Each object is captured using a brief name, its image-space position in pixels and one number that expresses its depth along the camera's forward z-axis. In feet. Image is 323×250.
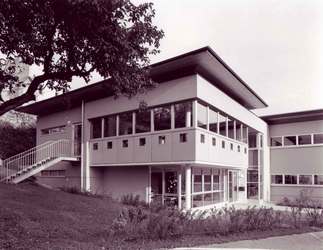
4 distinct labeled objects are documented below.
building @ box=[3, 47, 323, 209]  56.49
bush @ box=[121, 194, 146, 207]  57.52
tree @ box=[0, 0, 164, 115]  30.04
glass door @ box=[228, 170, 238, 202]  79.97
